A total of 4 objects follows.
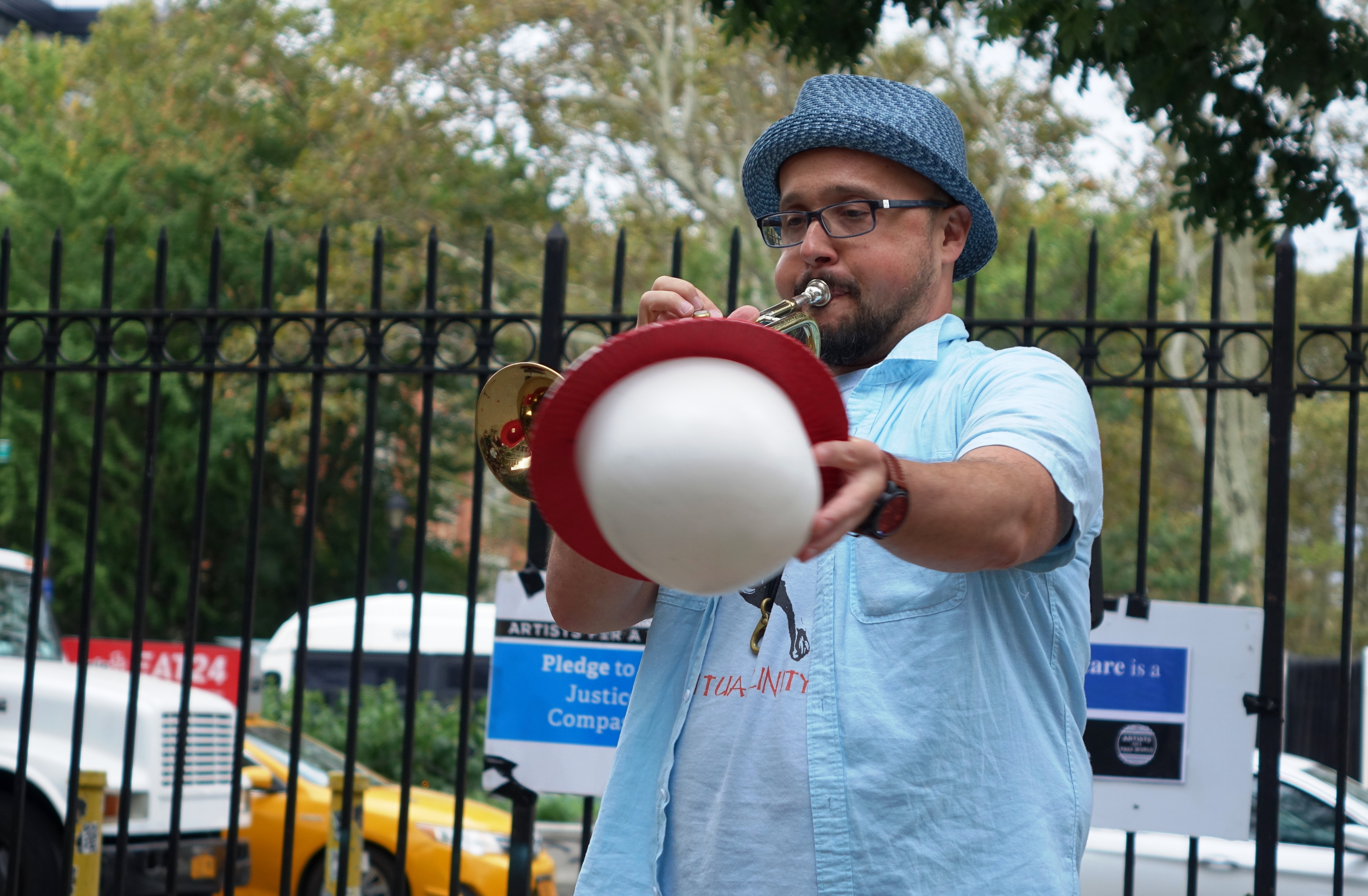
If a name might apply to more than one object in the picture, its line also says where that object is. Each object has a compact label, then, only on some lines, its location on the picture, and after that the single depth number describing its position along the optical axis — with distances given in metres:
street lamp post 15.56
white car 6.33
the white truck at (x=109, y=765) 6.05
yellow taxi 7.16
